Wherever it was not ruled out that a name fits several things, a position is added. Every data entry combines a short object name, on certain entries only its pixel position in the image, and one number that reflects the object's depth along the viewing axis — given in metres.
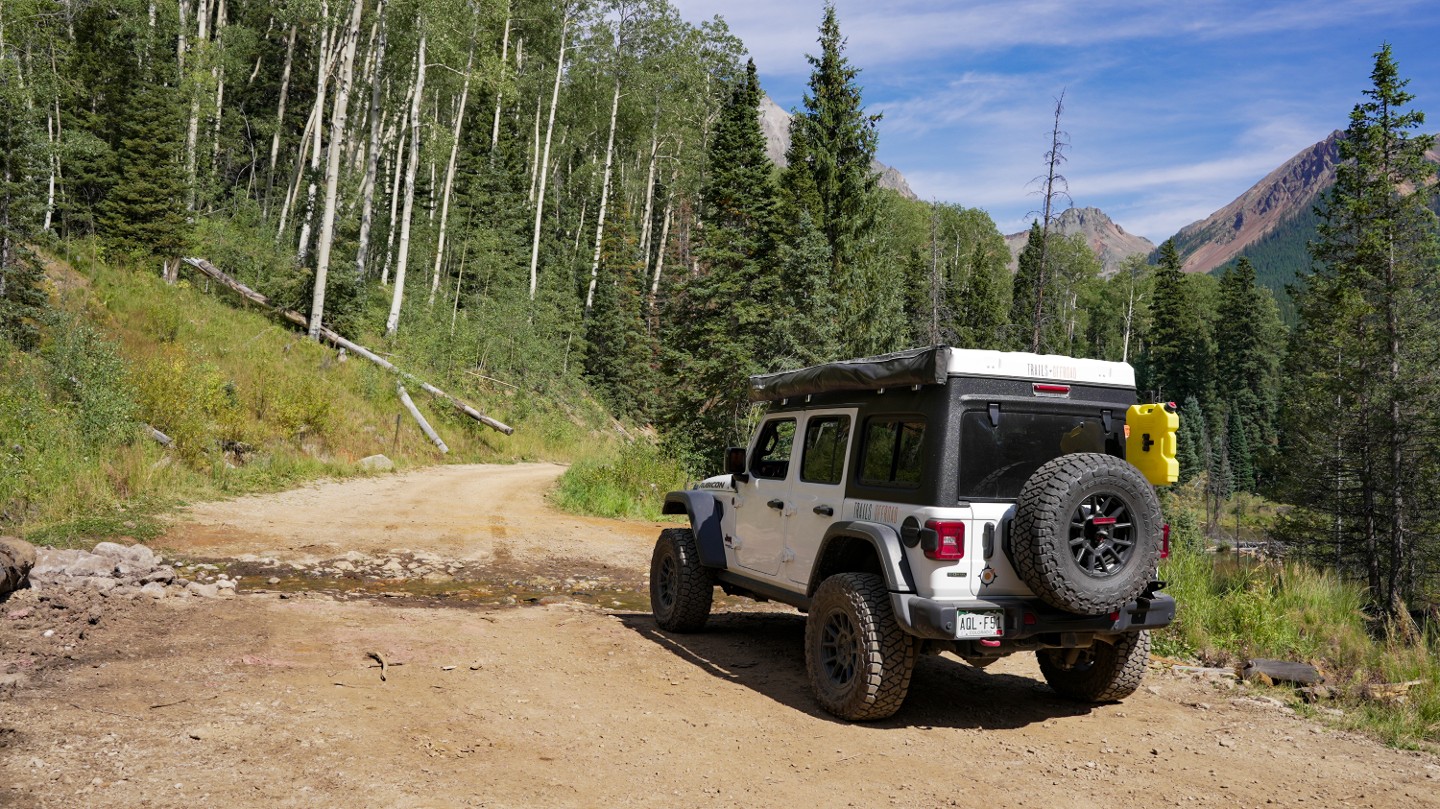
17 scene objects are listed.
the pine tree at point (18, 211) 13.86
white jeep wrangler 5.12
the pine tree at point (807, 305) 20.44
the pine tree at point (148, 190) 23.47
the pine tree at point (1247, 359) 78.31
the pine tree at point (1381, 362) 27.66
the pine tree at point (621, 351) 45.69
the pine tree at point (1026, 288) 71.38
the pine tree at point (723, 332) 21.47
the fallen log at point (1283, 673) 7.00
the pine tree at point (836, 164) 29.06
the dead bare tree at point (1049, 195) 22.27
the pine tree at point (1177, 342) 80.88
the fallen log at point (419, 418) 24.46
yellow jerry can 5.73
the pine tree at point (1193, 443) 68.50
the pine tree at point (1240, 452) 78.12
